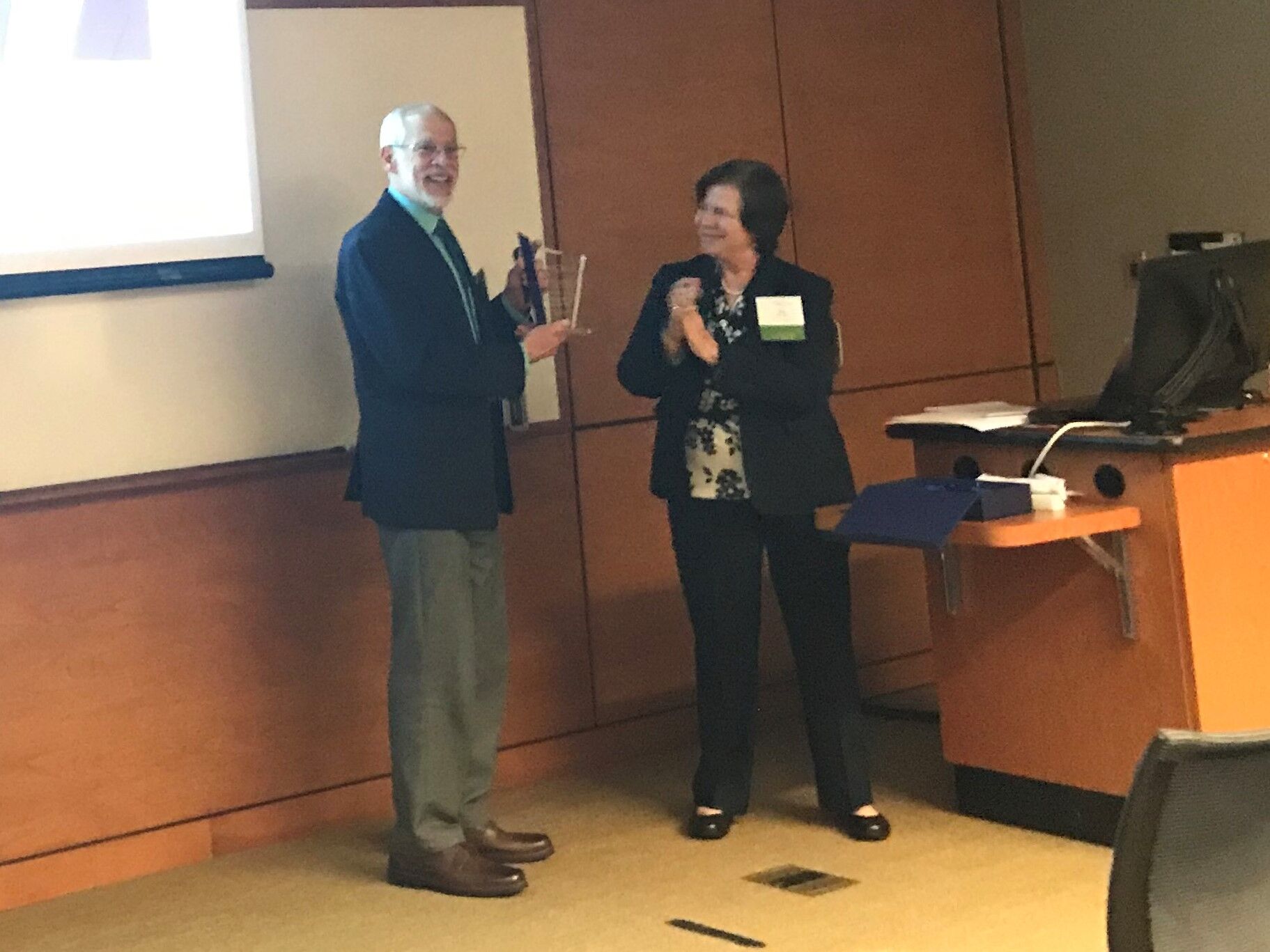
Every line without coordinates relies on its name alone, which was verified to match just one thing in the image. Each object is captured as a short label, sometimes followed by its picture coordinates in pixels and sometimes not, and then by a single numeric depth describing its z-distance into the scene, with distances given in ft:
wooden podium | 10.80
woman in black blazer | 11.89
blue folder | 10.63
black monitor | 10.85
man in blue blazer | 11.43
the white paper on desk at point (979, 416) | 11.95
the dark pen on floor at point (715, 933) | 10.30
